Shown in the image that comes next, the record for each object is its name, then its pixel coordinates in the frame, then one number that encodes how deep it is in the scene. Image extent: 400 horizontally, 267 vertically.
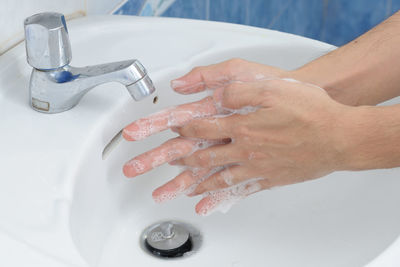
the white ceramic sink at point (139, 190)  0.88
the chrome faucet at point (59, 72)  0.96
